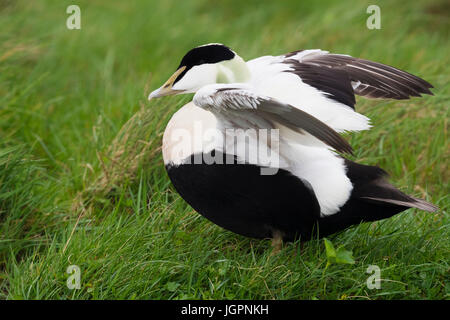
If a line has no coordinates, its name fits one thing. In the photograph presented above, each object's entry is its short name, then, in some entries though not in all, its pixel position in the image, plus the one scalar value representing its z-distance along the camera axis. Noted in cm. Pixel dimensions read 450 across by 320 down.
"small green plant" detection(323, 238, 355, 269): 488
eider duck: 491
